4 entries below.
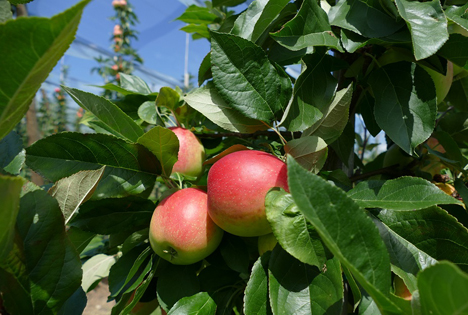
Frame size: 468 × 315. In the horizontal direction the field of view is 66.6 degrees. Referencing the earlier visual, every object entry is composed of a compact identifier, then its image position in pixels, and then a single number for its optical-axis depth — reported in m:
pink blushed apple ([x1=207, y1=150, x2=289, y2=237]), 0.46
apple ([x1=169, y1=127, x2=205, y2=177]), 0.66
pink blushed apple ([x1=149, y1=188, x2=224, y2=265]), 0.52
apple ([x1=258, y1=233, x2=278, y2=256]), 0.51
